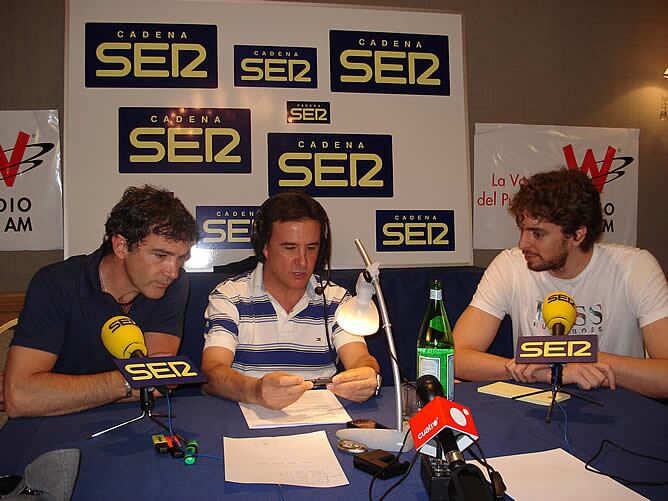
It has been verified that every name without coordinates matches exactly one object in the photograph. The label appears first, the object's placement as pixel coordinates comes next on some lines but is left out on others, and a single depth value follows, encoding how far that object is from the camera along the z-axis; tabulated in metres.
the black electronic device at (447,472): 0.89
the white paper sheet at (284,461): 1.19
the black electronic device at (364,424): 1.48
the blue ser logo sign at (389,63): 3.56
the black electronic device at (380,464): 1.22
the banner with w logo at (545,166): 3.87
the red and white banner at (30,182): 3.39
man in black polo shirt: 1.86
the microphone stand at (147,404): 1.52
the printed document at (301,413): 1.55
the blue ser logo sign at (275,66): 3.47
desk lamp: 1.40
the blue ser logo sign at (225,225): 3.40
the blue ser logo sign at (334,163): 3.49
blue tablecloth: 1.16
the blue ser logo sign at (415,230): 3.55
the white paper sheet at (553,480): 1.13
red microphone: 0.97
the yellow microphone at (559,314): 1.83
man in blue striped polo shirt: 2.19
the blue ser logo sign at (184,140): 3.35
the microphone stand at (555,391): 1.60
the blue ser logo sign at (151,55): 3.35
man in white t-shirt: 2.24
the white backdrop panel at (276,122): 3.29
